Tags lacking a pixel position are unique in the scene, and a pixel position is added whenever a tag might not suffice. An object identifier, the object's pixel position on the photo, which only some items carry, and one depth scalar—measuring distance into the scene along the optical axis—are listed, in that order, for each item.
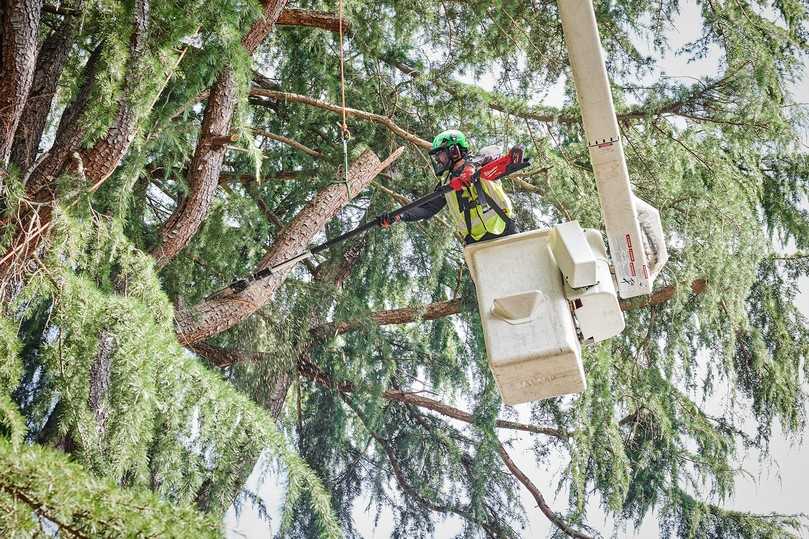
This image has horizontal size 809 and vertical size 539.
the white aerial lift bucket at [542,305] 6.84
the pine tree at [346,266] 7.23
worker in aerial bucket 7.70
